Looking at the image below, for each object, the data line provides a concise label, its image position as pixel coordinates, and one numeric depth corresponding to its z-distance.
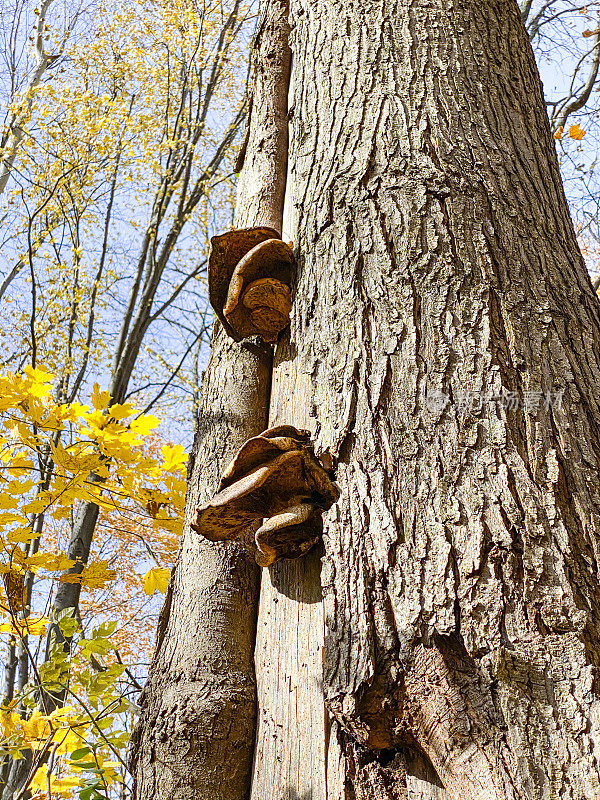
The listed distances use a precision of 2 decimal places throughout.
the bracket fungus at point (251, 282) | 1.40
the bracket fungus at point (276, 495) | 1.09
